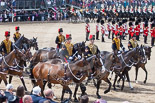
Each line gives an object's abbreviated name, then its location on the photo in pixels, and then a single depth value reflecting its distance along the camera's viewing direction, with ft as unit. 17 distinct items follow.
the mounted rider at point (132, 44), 58.29
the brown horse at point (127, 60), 52.95
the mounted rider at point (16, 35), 63.57
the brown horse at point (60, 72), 44.16
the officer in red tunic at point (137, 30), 95.45
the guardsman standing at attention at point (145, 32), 92.40
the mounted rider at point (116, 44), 56.65
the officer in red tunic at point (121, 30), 94.84
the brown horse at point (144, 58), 56.48
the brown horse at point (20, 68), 49.21
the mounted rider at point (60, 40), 58.08
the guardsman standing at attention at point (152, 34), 89.44
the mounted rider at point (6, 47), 51.96
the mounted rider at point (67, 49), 49.78
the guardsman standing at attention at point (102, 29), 93.04
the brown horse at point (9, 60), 47.62
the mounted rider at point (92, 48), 50.93
